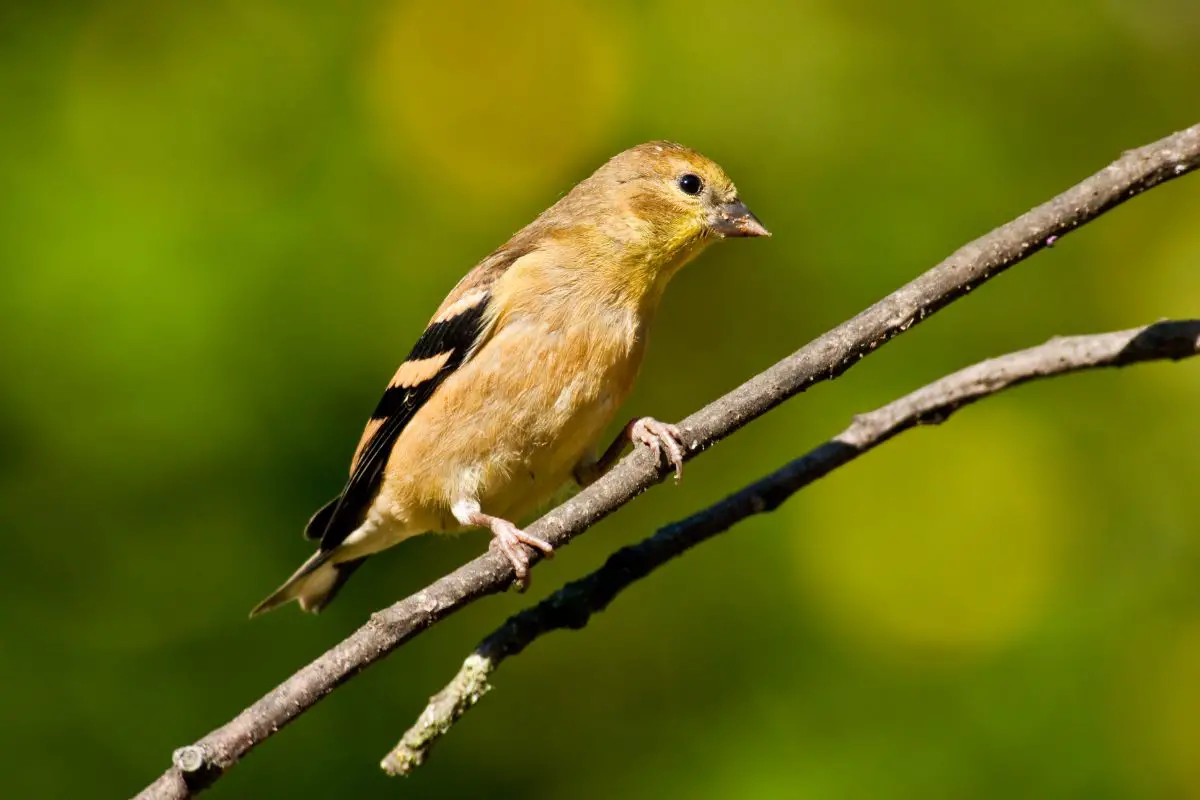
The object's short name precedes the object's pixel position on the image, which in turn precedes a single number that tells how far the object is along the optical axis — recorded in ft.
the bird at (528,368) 23.56
